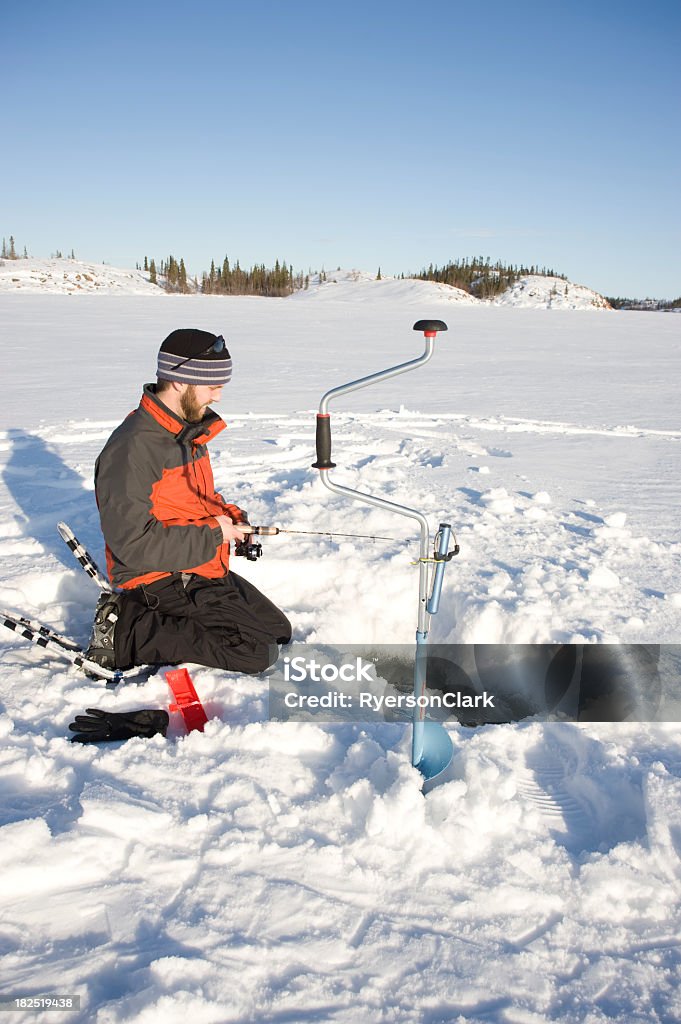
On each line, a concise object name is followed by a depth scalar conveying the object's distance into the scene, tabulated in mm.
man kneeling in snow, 2750
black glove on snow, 2424
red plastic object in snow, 2578
